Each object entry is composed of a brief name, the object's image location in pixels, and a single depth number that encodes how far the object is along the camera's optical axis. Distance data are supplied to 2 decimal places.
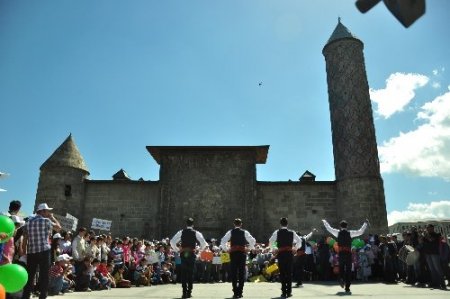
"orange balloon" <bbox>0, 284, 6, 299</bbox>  4.84
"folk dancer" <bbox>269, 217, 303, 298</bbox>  8.83
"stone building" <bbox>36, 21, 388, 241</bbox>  20.91
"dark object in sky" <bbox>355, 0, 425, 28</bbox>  2.35
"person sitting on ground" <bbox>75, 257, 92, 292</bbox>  10.85
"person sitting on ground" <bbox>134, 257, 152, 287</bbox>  13.41
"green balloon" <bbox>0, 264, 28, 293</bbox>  5.33
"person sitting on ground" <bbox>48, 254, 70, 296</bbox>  9.17
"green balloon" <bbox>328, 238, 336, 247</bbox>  15.35
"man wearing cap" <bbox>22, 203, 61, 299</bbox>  6.63
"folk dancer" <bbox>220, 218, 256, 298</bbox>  9.01
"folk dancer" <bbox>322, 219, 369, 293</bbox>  10.08
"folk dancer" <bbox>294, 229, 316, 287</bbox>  13.45
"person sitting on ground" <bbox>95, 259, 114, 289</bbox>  11.70
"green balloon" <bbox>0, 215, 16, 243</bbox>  5.61
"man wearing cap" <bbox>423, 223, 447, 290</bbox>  11.08
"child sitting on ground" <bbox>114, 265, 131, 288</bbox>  12.81
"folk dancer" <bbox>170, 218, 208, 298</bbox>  8.91
